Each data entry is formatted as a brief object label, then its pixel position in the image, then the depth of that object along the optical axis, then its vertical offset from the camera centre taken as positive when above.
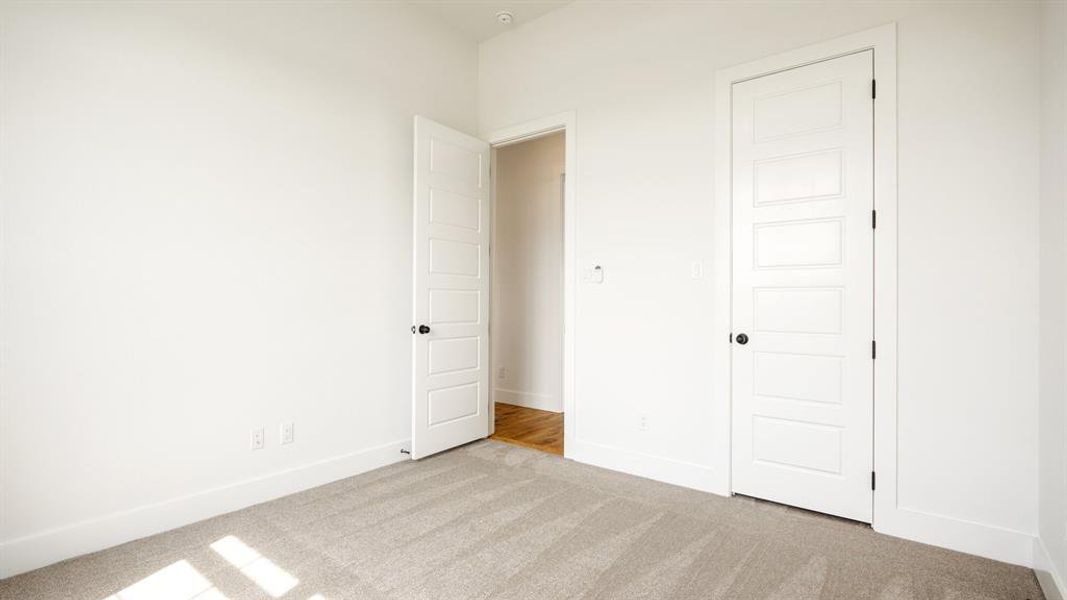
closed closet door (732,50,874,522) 2.46 +0.08
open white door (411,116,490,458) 3.40 +0.07
